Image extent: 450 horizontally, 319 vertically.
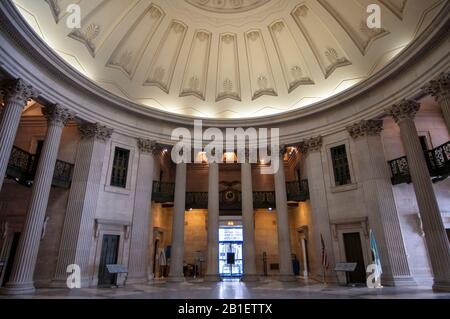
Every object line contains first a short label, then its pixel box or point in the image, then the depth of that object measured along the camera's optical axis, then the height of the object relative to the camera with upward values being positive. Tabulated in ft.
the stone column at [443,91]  32.83 +19.15
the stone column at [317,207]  46.24 +7.95
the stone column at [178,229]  48.70 +4.62
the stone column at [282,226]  48.99 +5.01
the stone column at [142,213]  45.85 +7.14
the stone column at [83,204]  39.70 +7.76
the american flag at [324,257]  41.19 -0.51
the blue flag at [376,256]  36.22 -0.36
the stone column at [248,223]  49.98 +5.73
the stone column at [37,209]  31.91 +5.74
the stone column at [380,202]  38.68 +7.59
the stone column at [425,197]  32.24 +6.92
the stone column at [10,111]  31.12 +16.77
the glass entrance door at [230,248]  69.77 +1.55
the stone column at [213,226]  49.90 +5.24
